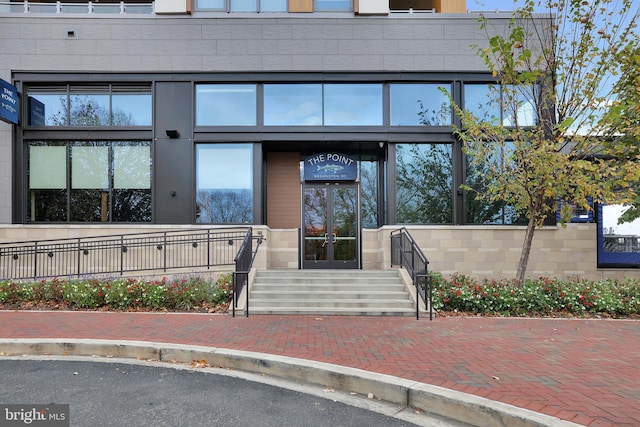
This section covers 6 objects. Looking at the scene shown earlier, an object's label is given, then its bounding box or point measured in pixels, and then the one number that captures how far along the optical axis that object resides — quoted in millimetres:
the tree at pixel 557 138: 8602
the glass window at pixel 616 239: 12250
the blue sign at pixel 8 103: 11312
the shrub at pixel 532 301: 8969
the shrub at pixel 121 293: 9102
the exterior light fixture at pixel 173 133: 11969
